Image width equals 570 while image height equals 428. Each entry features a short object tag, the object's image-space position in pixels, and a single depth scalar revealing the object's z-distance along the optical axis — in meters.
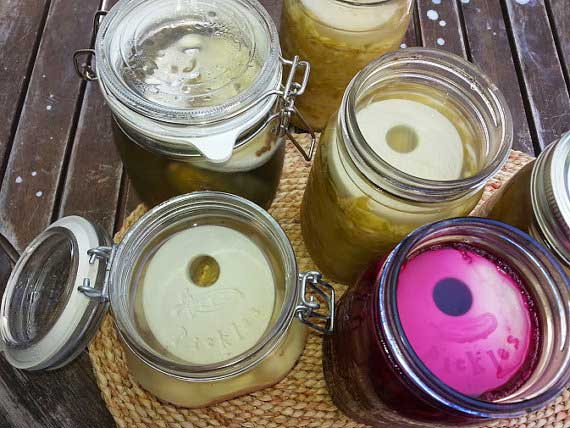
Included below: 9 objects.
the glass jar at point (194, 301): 0.40
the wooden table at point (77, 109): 0.58
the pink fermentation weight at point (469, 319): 0.36
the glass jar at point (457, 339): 0.32
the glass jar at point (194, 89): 0.43
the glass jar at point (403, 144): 0.43
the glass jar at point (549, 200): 0.42
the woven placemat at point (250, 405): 0.53
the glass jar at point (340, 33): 0.55
